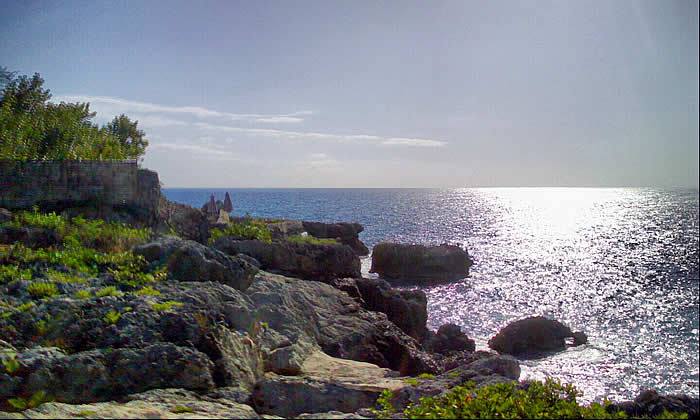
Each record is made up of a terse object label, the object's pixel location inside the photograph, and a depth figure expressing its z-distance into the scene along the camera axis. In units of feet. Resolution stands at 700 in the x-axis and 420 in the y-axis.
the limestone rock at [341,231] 142.72
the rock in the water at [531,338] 75.05
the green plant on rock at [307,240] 58.75
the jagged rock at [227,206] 96.78
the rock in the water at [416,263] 125.80
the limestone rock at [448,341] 59.98
